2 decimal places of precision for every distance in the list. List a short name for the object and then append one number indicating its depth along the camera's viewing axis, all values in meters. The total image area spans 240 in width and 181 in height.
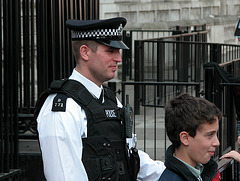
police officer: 4.59
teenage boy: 4.72
